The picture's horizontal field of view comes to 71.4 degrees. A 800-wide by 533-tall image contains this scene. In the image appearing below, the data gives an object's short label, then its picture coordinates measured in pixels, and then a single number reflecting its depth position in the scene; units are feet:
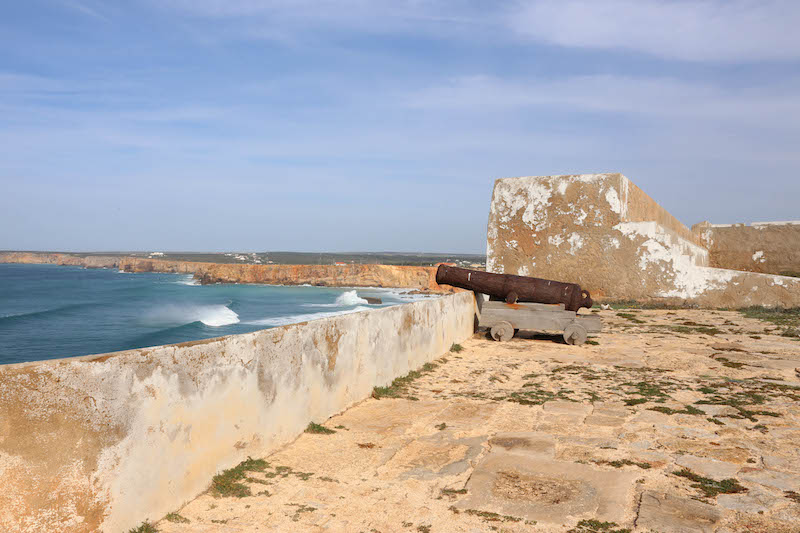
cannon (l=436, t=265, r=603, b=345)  24.11
